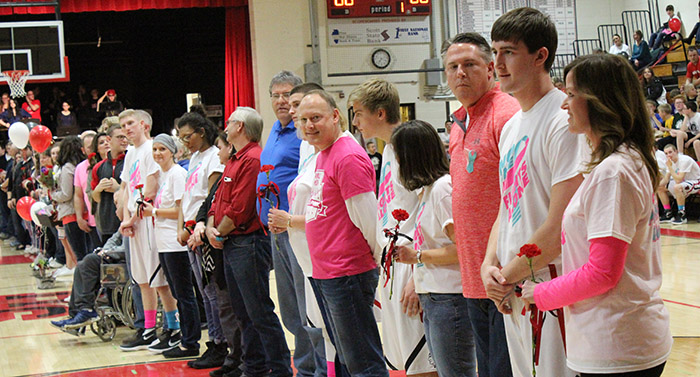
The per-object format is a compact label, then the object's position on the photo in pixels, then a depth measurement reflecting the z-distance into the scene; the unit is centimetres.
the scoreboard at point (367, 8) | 1577
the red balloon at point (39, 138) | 1040
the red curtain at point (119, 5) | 1443
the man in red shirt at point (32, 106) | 1673
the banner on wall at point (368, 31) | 1602
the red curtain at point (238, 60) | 1611
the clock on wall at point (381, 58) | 1619
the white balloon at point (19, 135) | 1114
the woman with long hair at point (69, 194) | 845
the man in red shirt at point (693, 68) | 1415
